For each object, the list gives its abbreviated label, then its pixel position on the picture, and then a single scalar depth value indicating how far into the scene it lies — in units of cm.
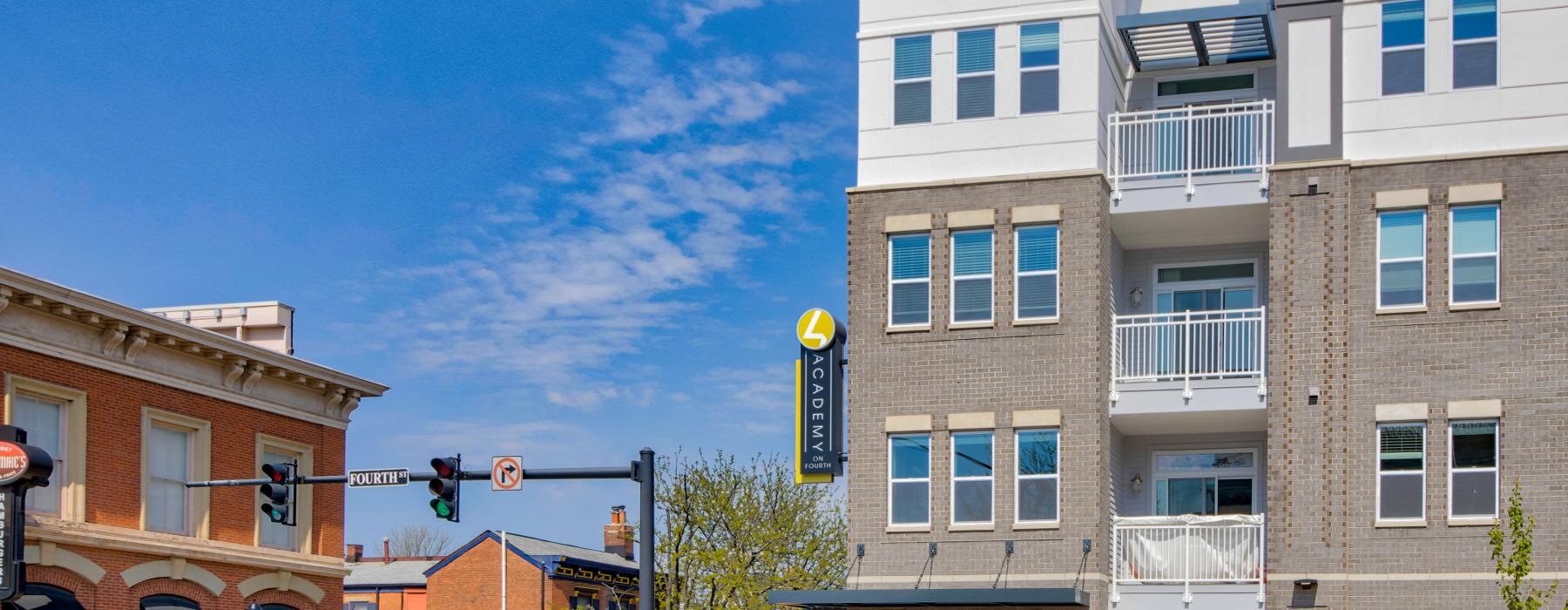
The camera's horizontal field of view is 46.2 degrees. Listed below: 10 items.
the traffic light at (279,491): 2936
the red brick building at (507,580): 6844
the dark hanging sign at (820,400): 3139
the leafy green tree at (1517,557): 2603
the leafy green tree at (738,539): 5138
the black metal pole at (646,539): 2653
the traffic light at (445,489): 2698
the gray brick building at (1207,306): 2838
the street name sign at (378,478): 2831
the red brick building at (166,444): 3331
